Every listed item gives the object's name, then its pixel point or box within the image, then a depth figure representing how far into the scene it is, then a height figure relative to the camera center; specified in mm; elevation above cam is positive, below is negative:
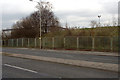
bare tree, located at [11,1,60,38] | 46697 +4067
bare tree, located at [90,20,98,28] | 33962 +2821
